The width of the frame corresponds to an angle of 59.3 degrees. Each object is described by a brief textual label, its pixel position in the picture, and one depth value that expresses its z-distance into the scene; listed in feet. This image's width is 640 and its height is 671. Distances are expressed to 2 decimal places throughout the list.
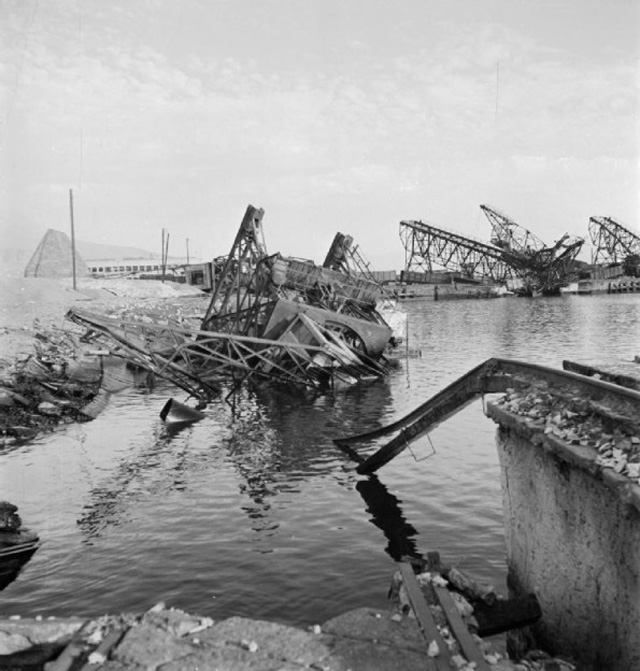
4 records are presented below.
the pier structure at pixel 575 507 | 13.05
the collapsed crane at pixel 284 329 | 63.31
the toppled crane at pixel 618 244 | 328.90
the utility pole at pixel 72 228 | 161.07
